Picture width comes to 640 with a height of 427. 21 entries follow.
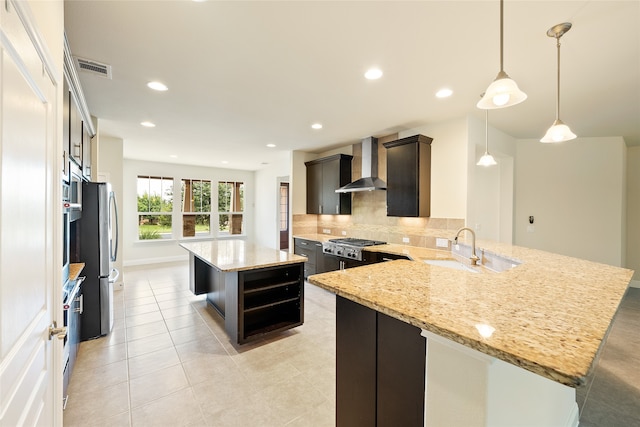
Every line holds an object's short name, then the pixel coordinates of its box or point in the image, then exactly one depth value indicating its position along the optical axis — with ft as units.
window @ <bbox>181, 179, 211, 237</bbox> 23.71
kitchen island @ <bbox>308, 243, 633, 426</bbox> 2.19
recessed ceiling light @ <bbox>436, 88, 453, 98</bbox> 8.56
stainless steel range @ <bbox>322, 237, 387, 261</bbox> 13.12
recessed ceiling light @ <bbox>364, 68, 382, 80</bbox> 7.34
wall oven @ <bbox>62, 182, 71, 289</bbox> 5.92
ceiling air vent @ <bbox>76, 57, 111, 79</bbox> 7.01
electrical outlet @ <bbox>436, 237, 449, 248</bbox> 11.69
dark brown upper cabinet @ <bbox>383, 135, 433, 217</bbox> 11.92
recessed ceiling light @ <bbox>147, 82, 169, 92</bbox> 8.23
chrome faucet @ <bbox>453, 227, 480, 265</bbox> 8.43
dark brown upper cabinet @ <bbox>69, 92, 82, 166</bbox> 6.86
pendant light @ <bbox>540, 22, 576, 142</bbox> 5.64
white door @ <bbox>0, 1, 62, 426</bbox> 2.39
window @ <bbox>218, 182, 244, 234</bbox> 25.86
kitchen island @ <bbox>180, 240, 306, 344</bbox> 8.82
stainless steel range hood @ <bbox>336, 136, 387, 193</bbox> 14.39
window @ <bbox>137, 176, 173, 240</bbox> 21.77
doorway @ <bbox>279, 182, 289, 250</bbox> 28.14
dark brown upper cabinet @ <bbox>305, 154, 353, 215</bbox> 16.28
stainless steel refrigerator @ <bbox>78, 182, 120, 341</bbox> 8.92
